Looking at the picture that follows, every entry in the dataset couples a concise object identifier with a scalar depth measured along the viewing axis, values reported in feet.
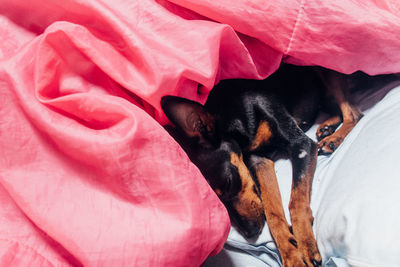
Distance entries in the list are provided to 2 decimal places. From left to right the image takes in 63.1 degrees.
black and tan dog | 2.90
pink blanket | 2.04
